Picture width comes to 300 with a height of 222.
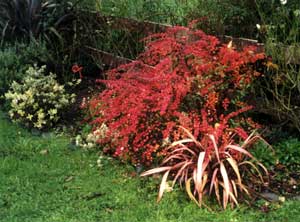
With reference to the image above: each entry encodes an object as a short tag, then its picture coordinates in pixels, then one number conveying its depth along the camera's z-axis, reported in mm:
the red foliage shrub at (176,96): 5344
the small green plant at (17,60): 7773
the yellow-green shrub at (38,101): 6922
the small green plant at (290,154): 5395
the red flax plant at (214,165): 4641
